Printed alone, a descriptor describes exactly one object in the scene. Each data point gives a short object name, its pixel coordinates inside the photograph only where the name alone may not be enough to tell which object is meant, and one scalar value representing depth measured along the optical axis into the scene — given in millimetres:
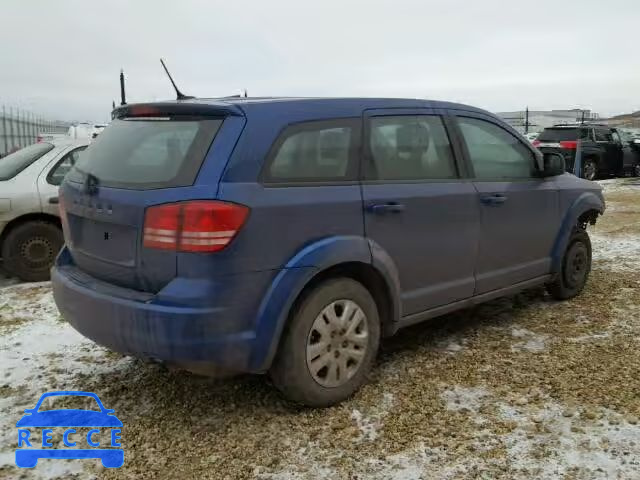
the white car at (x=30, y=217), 6113
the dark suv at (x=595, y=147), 16703
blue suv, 2867
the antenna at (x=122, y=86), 25756
